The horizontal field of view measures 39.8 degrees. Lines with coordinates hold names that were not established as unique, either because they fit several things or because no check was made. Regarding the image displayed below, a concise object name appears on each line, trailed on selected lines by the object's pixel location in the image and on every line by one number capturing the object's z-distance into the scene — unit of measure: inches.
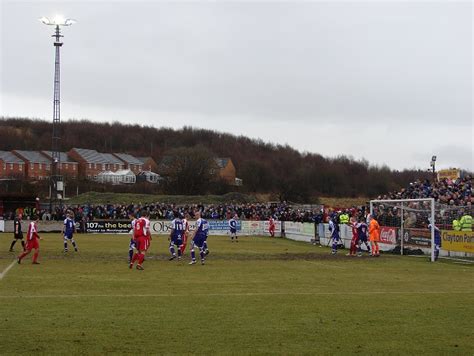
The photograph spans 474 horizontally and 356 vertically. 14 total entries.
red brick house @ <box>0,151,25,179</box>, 5462.6
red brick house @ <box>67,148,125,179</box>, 5895.7
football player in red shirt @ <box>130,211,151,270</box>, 933.2
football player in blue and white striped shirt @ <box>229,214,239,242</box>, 1883.6
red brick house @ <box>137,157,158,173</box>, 6269.7
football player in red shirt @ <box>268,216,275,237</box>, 2323.9
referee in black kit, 1250.4
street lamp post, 2195.3
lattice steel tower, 2743.6
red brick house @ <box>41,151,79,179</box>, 5701.3
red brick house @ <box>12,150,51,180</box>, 5570.9
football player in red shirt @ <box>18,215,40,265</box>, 998.4
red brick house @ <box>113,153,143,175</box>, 6179.1
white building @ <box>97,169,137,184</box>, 5403.5
